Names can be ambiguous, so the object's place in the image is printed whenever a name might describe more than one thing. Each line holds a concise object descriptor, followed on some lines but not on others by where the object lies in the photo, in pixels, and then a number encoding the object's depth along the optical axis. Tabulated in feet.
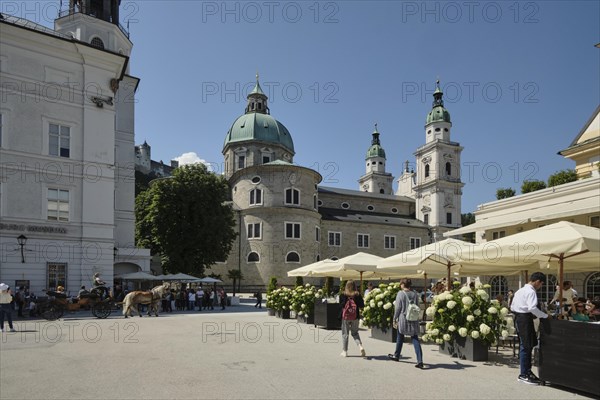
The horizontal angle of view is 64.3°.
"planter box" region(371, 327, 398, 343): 43.86
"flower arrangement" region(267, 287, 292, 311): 70.59
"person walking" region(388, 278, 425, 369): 31.99
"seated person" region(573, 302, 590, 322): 40.43
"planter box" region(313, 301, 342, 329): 54.49
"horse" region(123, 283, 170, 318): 69.26
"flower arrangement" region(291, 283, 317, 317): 61.16
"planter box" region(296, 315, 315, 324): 61.36
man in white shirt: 26.78
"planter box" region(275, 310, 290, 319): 71.82
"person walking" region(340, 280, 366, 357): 35.24
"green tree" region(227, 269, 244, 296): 179.83
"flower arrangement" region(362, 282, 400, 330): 42.98
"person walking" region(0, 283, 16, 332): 47.39
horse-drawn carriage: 63.72
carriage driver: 71.80
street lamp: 73.56
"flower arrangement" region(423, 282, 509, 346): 32.89
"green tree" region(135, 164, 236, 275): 123.85
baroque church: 184.75
